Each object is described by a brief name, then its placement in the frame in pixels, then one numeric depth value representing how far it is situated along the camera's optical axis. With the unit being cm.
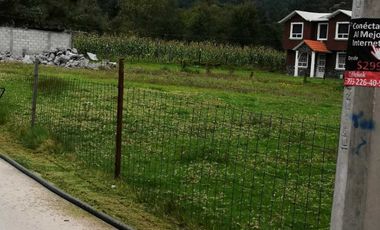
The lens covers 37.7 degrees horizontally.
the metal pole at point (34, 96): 1011
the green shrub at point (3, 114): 1140
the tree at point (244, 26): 7712
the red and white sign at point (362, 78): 299
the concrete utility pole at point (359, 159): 306
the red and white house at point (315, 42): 4766
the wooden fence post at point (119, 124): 738
